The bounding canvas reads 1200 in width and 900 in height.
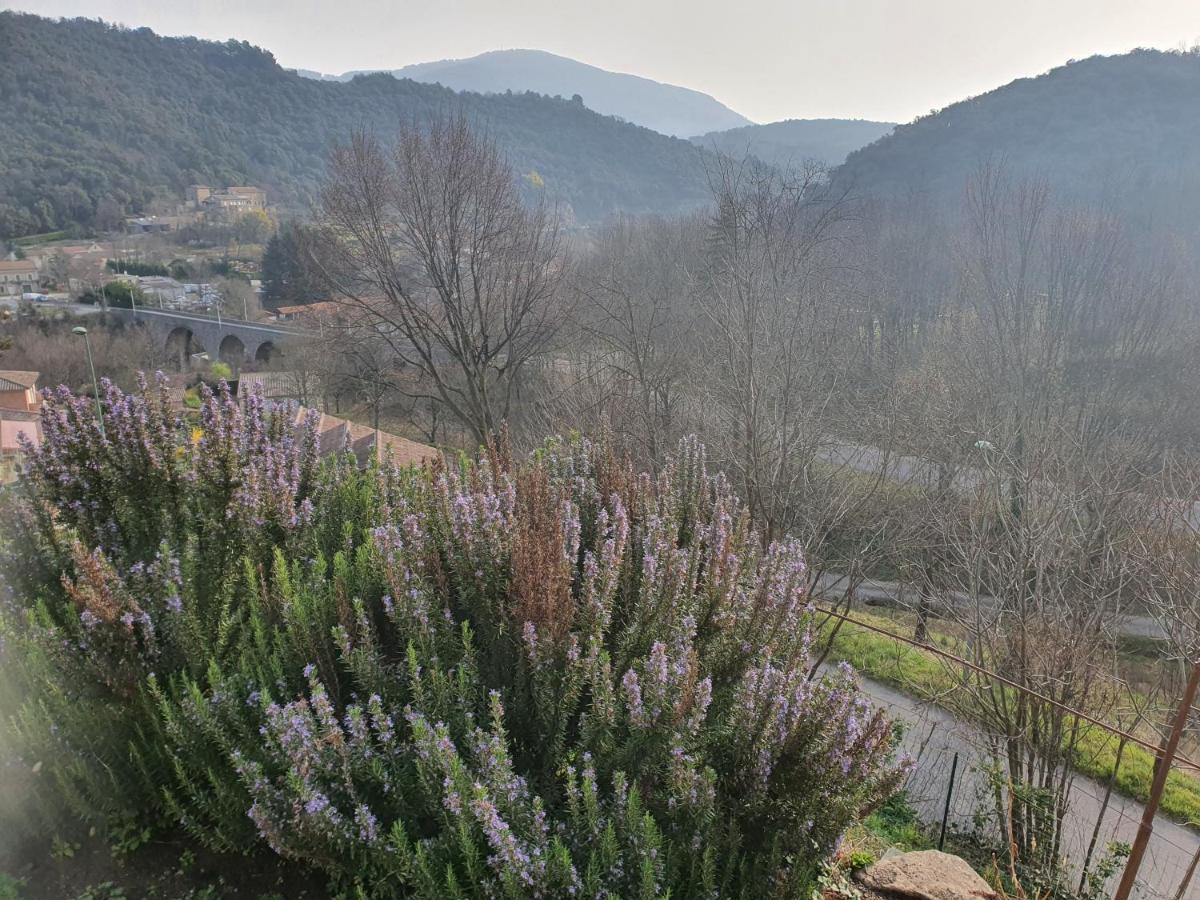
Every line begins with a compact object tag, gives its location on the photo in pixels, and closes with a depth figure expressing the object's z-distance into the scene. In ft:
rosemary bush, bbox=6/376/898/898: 8.46
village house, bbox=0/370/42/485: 76.89
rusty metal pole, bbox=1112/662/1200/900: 10.26
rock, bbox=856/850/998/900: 11.48
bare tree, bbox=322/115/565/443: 45.47
